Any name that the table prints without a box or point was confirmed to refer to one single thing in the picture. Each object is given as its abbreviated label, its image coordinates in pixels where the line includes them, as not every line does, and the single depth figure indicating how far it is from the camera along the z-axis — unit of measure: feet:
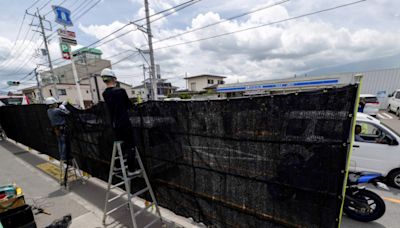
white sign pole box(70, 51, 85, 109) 46.27
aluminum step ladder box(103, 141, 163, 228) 7.49
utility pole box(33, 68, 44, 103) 81.38
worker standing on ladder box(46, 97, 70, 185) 12.75
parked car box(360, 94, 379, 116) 30.45
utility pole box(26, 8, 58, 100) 61.74
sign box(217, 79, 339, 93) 37.02
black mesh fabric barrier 4.40
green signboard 41.58
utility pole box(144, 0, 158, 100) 41.68
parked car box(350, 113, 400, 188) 11.70
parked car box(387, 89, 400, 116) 36.78
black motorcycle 8.39
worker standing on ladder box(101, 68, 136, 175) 7.50
